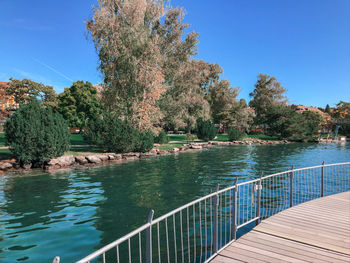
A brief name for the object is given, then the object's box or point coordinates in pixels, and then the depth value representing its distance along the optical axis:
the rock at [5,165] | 14.79
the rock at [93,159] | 18.52
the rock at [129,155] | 22.32
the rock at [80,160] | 18.12
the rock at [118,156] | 21.03
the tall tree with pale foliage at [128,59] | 25.58
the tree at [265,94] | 70.25
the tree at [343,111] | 76.61
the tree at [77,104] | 50.25
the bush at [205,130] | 42.22
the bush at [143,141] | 23.92
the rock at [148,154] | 23.93
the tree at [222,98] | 55.94
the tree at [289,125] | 53.12
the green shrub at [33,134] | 15.36
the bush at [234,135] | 45.44
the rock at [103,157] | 19.71
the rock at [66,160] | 16.94
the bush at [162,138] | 33.34
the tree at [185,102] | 37.58
